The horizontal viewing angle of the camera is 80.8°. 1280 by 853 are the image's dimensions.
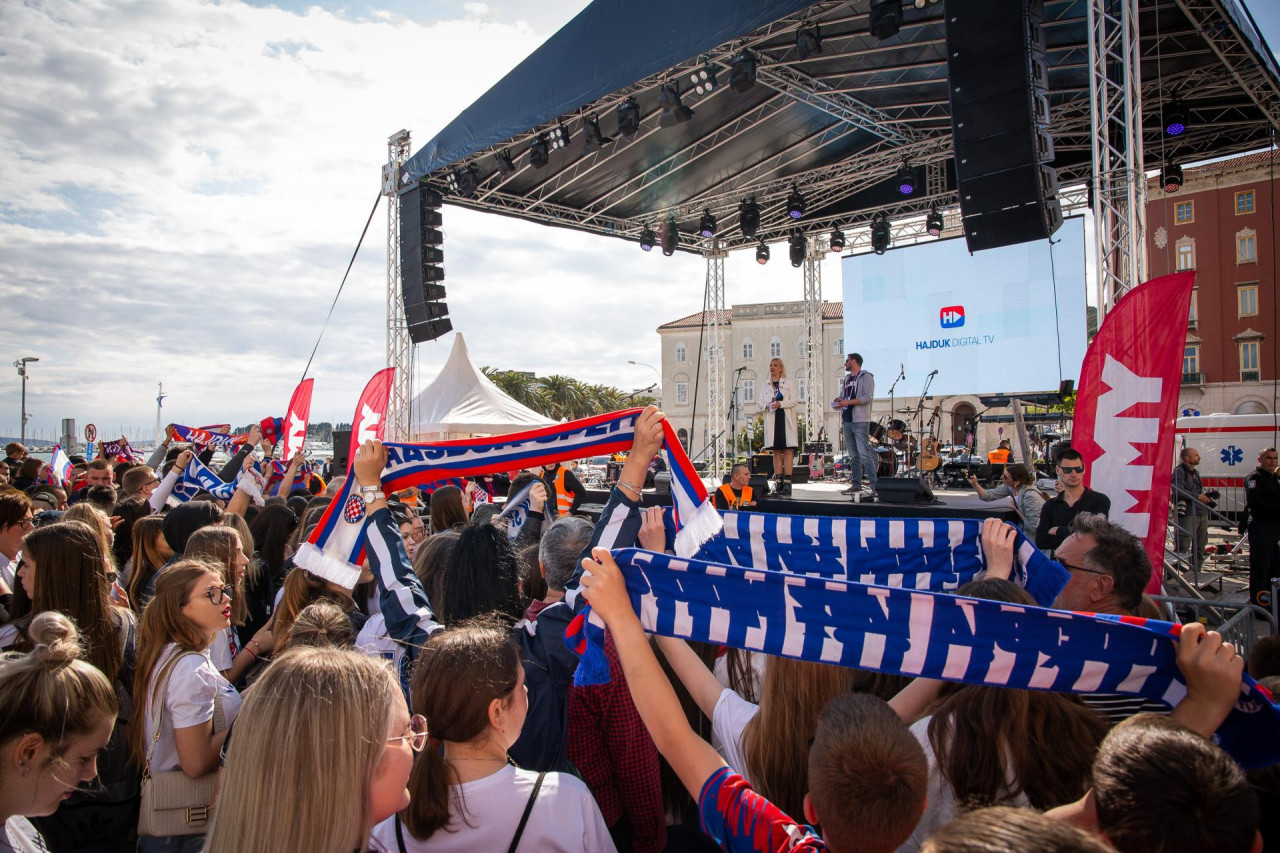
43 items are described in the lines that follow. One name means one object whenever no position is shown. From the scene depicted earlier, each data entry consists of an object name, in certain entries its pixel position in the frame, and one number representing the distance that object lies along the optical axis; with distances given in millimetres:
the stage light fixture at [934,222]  14531
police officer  7270
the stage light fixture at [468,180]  12844
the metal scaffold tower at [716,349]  17317
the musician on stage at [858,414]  8727
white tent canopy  15016
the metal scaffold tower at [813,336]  17844
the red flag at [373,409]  10820
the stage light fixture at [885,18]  7680
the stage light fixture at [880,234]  14898
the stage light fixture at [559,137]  11203
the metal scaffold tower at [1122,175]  7094
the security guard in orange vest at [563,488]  5940
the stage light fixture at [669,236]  15656
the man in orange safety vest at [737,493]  7902
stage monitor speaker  7793
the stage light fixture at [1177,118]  10047
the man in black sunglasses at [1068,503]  5113
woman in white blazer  9734
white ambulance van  16578
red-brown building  33969
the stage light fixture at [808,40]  9031
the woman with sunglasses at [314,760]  1260
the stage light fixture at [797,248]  16234
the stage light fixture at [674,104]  9883
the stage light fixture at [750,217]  14891
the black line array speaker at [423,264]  12969
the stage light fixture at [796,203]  14719
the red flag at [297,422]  10383
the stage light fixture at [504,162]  12211
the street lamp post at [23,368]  22875
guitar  12273
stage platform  6421
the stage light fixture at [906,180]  13391
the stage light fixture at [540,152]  11484
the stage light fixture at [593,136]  10875
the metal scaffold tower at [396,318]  13570
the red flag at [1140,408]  5020
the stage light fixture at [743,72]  9312
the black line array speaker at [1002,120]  6730
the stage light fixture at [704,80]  9594
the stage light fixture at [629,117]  10453
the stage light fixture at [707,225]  15797
